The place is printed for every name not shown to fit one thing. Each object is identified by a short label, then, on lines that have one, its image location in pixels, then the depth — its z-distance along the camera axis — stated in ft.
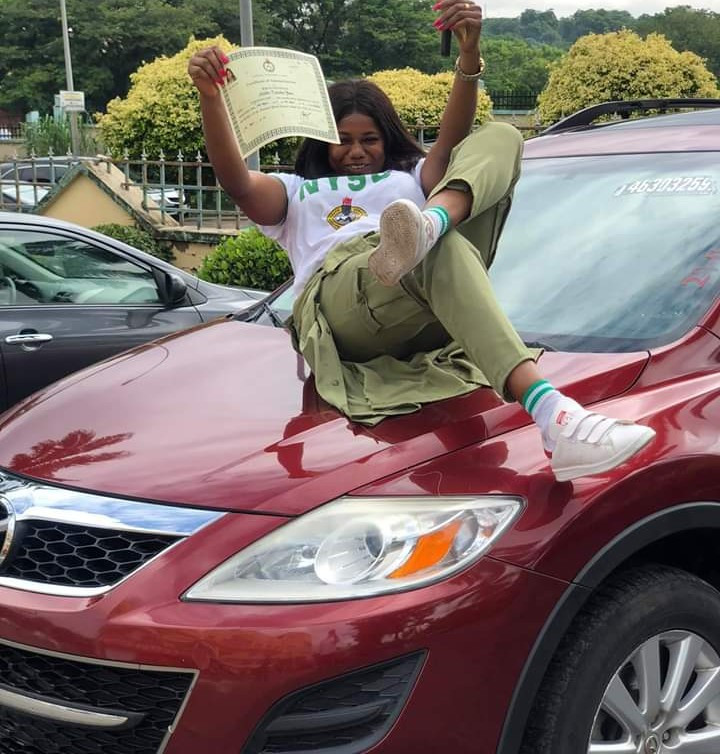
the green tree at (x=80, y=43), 197.06
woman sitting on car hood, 7.23
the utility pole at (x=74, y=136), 78.74
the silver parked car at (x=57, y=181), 40.11
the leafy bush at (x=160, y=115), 41.73
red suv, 5.90
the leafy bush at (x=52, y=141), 86.49
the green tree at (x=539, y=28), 415.44
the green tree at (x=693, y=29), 283.59
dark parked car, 15.20
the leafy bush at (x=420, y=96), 44.88
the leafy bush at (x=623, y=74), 43.86
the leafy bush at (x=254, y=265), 28.50
